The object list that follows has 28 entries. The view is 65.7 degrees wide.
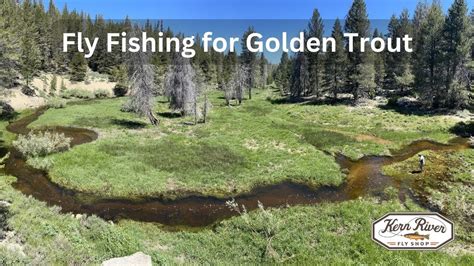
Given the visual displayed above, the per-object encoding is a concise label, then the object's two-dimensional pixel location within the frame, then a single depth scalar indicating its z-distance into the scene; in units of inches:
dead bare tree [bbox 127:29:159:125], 1817.2
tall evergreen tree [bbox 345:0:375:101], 2588.6
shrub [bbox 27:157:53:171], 1141.5
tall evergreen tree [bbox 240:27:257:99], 3678.6
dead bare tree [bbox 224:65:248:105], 2952.8
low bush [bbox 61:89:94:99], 3158.7
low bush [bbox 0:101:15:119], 2023.0
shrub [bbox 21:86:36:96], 2594.5
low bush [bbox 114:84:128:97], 3577.8
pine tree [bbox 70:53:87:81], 3614.7
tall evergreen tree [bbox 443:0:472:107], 2080.5
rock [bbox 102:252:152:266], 481.5
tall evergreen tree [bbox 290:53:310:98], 3260.3
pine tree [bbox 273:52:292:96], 4114.2
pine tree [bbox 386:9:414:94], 2773.1
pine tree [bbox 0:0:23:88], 1168.8
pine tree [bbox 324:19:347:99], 2706.7
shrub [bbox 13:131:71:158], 1241.7
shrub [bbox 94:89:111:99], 3437.5
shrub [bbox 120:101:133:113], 1958.7
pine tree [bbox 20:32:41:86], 2610.5
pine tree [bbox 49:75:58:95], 3017.5
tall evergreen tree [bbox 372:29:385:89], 3134.8
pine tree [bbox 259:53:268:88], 5556.1
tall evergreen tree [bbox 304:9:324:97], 3093.0
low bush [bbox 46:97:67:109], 2517.2
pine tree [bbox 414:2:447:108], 2233.0
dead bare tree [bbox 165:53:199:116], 2113.7
